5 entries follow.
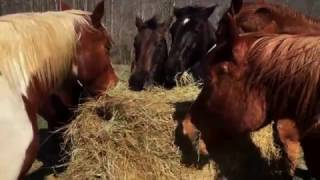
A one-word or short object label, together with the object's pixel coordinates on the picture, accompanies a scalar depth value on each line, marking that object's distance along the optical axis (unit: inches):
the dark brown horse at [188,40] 117.1
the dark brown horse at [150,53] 114.7
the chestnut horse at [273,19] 92.1
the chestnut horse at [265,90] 62.2
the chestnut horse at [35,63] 61.5
